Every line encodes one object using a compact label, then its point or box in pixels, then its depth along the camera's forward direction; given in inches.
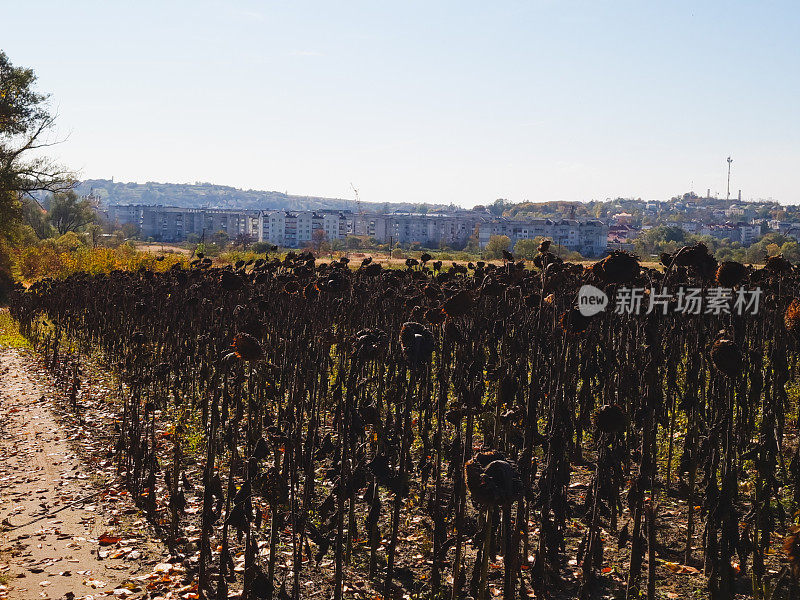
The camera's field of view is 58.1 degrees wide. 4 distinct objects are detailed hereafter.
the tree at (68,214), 4087.1
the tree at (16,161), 1691.7
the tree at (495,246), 3348.9
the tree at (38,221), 3467.0
